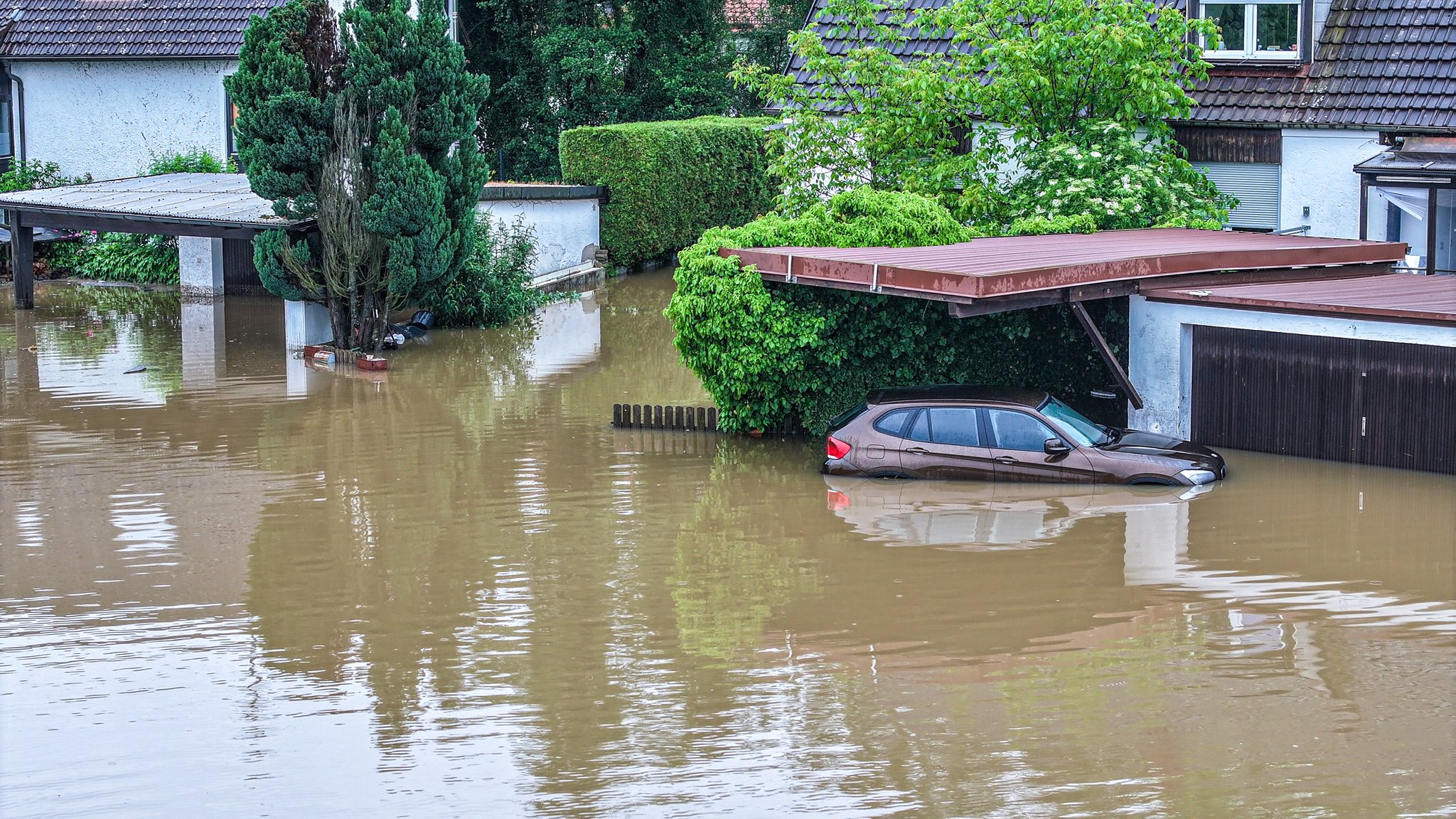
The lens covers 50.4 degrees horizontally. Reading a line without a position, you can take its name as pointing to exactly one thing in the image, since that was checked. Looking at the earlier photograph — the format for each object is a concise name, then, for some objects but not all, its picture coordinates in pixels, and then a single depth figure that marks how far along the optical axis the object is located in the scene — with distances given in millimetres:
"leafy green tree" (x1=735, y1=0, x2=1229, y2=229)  22500
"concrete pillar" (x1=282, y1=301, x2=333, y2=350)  26500
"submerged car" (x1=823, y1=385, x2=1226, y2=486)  16562
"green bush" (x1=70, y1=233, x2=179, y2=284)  33688
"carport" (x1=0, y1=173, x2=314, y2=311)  26709
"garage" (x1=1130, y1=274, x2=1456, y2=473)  17109
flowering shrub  22203
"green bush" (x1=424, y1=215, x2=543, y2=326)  29062
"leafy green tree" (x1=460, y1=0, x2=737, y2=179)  43688
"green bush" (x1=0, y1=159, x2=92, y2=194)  33938
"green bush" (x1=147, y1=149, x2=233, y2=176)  33031
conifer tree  24703
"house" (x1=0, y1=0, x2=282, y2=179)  33250
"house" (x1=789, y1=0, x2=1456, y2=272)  22297
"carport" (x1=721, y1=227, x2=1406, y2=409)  17016
